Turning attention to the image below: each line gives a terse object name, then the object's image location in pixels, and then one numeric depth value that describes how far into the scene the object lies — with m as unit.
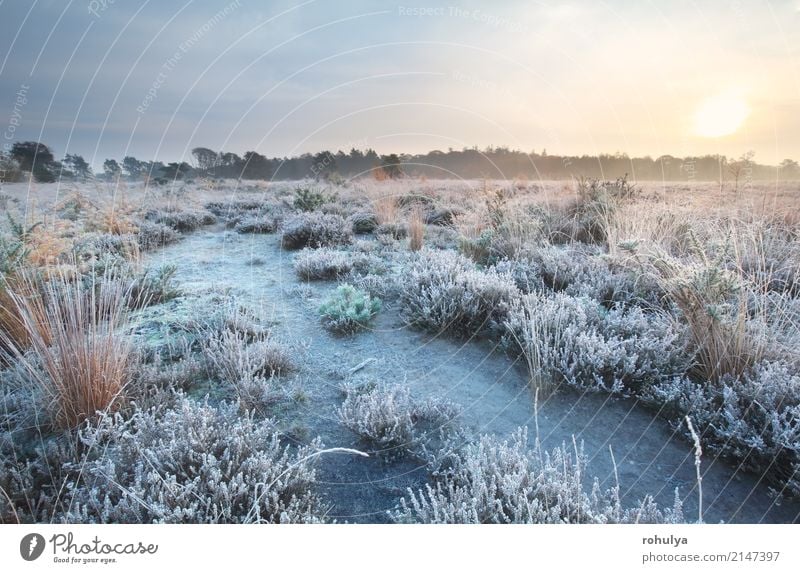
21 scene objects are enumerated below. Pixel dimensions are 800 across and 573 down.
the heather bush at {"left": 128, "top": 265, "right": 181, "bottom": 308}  4.36
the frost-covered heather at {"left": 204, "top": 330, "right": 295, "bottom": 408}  2.75
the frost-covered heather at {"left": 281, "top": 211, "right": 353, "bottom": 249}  7.20
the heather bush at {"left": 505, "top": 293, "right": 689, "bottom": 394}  2.90
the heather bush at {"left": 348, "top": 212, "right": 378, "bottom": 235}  8.55
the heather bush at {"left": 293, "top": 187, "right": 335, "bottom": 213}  9.73
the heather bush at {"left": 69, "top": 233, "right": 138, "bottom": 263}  5.14
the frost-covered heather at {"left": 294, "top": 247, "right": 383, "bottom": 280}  5.48
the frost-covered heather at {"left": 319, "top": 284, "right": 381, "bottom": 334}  3.92
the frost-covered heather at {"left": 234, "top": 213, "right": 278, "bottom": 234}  8.59
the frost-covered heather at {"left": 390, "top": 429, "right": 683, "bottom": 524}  1.73
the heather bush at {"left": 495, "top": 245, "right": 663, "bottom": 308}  4.17
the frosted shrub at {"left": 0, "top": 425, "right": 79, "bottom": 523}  1.81
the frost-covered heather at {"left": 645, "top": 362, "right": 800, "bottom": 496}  2.17
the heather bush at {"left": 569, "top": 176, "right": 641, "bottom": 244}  6.76
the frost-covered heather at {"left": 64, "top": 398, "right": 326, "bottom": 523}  1.71
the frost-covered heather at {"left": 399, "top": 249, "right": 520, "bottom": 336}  3.87
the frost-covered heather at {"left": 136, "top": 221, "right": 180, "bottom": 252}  6.91
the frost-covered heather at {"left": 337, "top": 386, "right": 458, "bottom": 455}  2.40
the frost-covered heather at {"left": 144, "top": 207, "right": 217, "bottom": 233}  8.53
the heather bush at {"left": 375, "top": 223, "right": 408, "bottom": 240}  7.70
